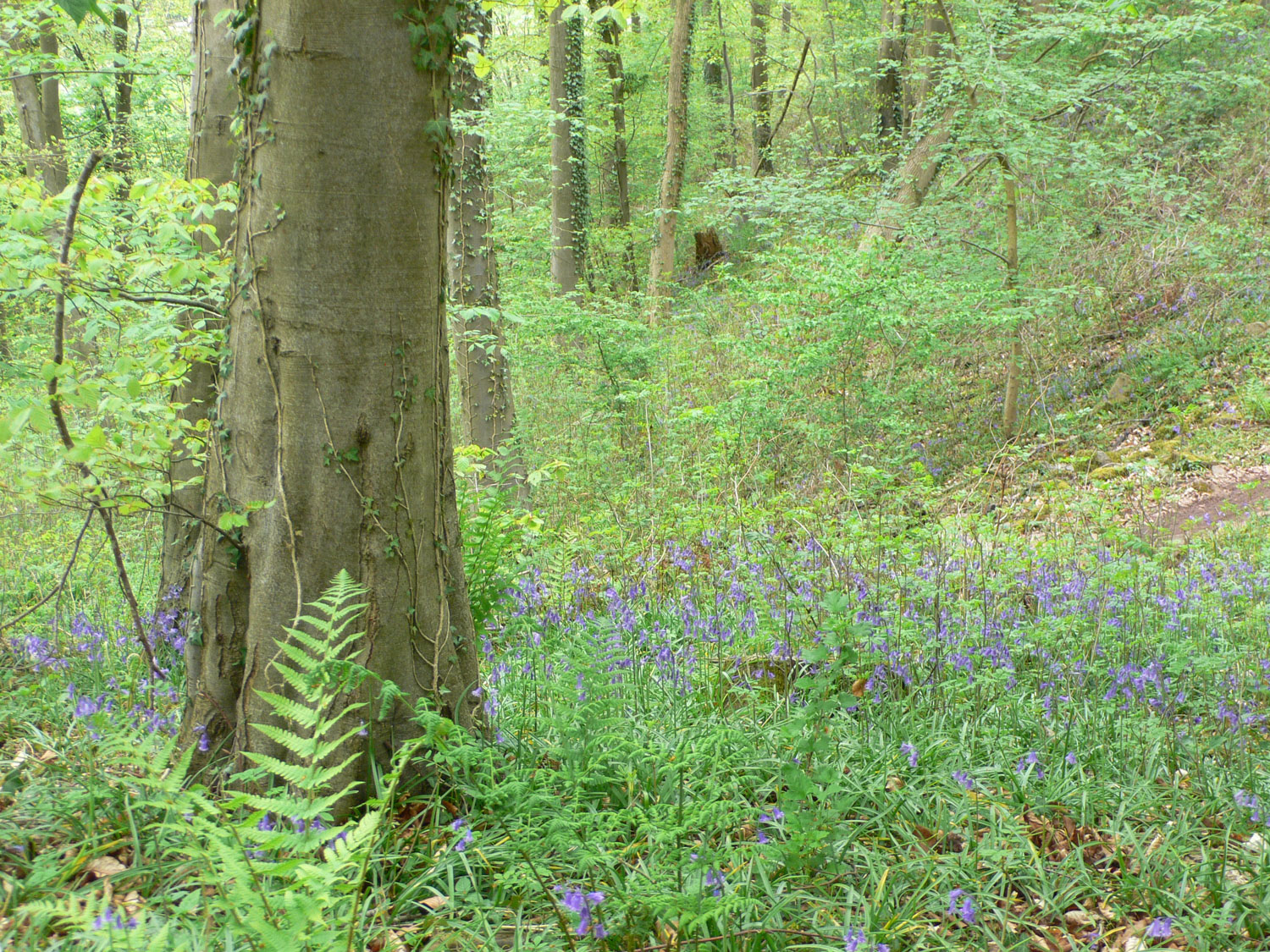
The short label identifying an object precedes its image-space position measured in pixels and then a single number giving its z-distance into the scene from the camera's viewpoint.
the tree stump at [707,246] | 18.30
